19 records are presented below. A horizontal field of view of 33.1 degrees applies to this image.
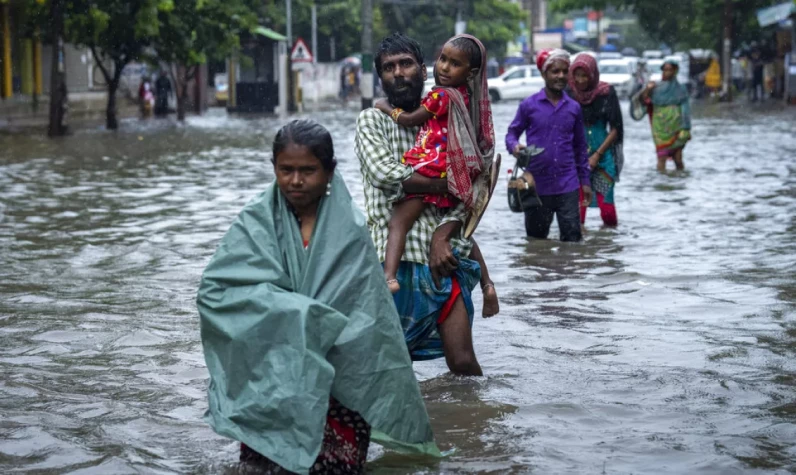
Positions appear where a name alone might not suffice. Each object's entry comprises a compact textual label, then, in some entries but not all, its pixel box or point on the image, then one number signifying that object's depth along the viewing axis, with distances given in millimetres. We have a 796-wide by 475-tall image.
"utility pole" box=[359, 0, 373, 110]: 38281
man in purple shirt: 9312
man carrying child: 5035
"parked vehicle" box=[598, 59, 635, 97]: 48094
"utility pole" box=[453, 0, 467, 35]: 57188
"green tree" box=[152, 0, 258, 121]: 31562
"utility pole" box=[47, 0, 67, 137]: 27312
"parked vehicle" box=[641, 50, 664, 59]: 79625
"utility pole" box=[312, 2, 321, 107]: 55531
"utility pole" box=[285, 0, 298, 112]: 43812
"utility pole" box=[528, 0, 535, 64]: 80612
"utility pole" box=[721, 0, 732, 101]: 47188
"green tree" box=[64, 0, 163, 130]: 28562
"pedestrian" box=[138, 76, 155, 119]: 41281
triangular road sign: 40219
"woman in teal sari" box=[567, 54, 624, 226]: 10453
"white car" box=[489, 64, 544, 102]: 49344
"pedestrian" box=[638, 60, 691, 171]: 16828
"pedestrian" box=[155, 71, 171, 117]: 42656
